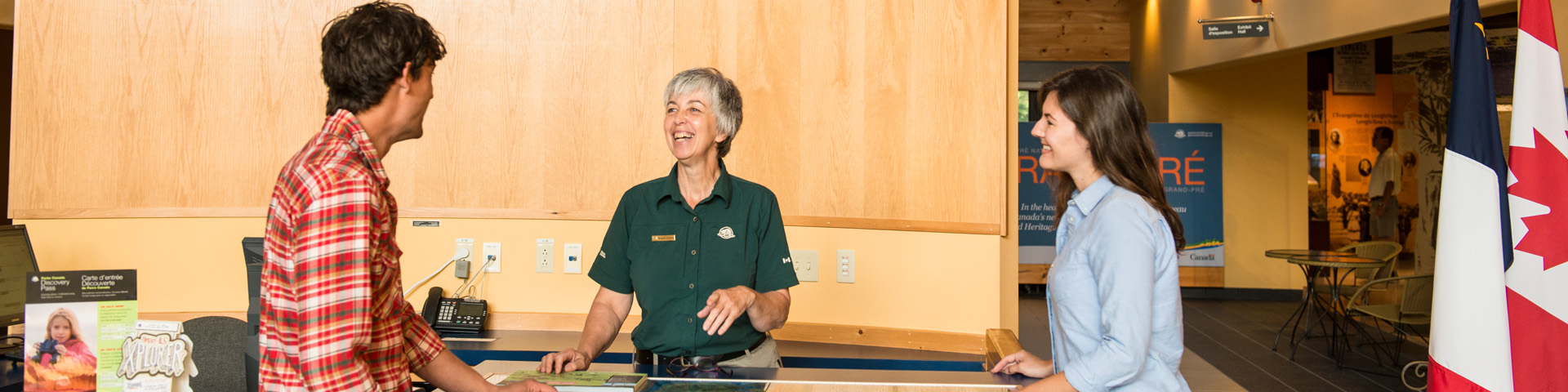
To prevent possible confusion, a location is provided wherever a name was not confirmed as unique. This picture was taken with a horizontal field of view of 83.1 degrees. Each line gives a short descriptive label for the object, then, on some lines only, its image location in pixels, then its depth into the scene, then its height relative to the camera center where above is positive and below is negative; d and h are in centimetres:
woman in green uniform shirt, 213 -11
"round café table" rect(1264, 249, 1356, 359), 649 -47
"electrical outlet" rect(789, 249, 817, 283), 336 -22
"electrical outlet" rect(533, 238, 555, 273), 349 -20
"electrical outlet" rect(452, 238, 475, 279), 348 -18
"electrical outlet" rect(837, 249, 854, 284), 334 -23
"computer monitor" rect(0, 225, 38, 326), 279 -21
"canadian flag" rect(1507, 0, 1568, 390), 237 +1
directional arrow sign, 726 +147
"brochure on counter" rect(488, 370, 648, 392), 159 -32
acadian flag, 239 -8
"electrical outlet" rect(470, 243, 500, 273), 350 -21
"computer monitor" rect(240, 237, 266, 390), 183 -24
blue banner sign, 903 +26
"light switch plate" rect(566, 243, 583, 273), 347 -21
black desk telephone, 338 -42
